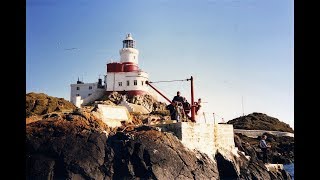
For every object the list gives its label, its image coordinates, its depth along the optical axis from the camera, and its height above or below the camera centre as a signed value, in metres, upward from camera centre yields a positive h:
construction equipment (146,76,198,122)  32.50 -1.11
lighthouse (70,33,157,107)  46.81 +1.45
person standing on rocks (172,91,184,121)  32.44 -0.84
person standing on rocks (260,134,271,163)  35.24 -4.52
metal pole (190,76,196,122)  32.47 -1.32
